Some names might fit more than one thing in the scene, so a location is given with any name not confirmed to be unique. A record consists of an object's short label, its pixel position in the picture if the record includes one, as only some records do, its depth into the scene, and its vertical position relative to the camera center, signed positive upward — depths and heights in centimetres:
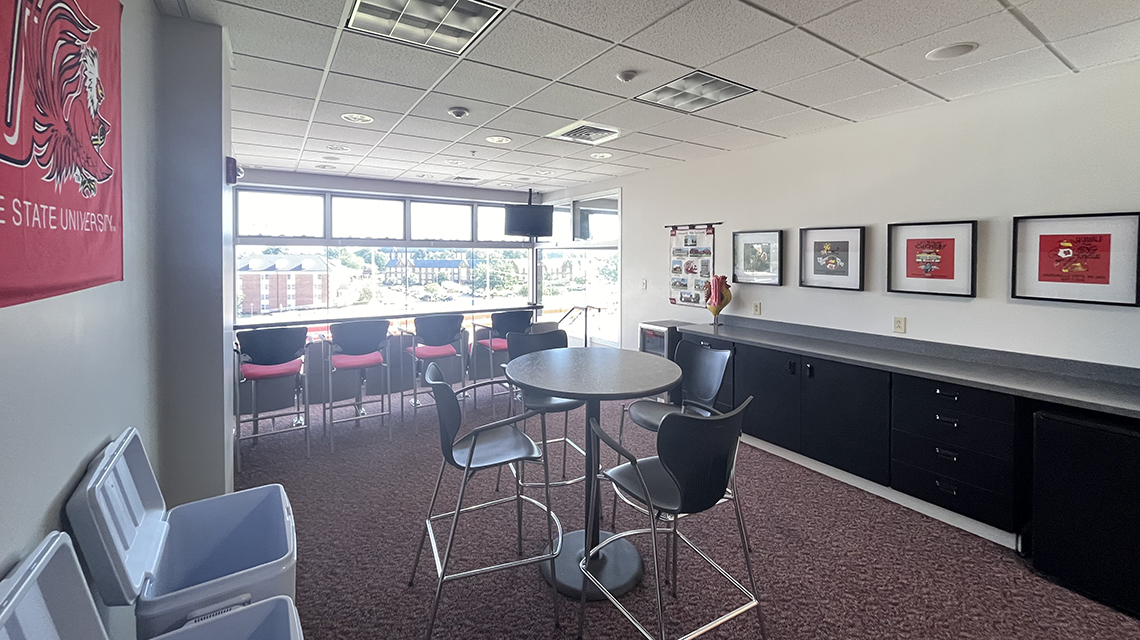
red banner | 92 +35
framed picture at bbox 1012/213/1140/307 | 264 +29
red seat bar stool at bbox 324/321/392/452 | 446 -36
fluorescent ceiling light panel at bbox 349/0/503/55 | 219 +132
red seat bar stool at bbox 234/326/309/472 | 404 -52
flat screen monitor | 688 +121
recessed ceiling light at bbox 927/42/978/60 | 247 +130
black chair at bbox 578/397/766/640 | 177 -56
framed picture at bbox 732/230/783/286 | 439 +47
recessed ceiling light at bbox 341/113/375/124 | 369 +142
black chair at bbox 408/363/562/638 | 211 -66
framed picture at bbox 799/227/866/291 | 382 +41
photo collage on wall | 510 +48
